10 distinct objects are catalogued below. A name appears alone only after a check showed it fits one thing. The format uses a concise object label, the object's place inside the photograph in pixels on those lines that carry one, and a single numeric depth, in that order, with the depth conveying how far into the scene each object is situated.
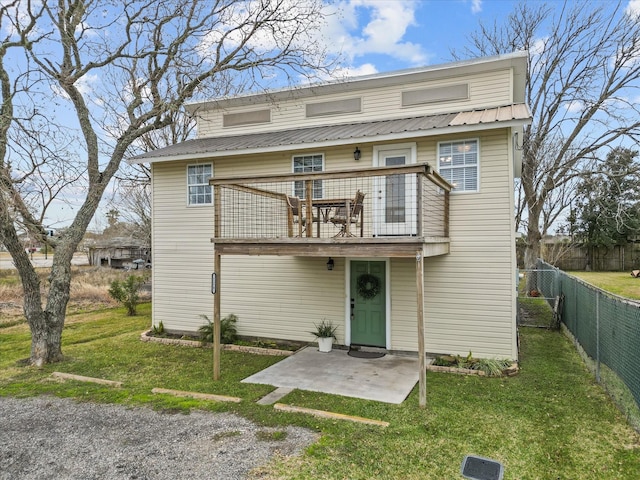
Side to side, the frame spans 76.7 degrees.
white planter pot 8.41
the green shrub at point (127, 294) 13.52
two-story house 7.22
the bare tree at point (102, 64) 7.34
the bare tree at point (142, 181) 17.59
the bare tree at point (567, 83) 16.28
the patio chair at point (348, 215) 6.48
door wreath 8.38
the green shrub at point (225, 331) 9.24
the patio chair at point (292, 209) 7.52
